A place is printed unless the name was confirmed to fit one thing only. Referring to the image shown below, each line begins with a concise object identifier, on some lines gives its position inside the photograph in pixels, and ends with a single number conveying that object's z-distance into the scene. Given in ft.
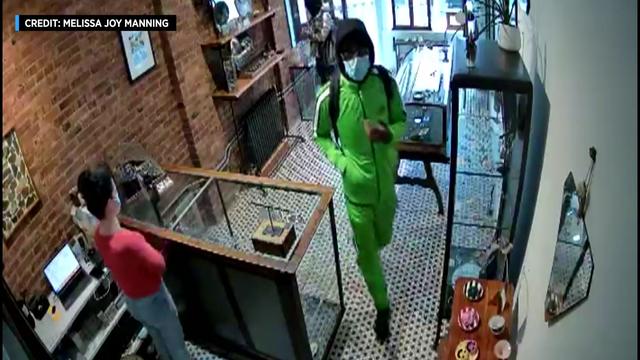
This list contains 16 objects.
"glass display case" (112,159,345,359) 9.07
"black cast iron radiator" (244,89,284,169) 16.98
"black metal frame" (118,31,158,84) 11.91
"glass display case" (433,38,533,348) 8.03
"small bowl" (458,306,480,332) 8.07
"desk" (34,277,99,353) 9.34
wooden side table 7.79
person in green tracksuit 9.32
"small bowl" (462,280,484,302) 8.52
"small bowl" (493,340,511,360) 7.44
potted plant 7.84
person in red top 8.13
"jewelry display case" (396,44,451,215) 13.44
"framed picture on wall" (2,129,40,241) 9.11
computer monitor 9.98
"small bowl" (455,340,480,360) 7.64
